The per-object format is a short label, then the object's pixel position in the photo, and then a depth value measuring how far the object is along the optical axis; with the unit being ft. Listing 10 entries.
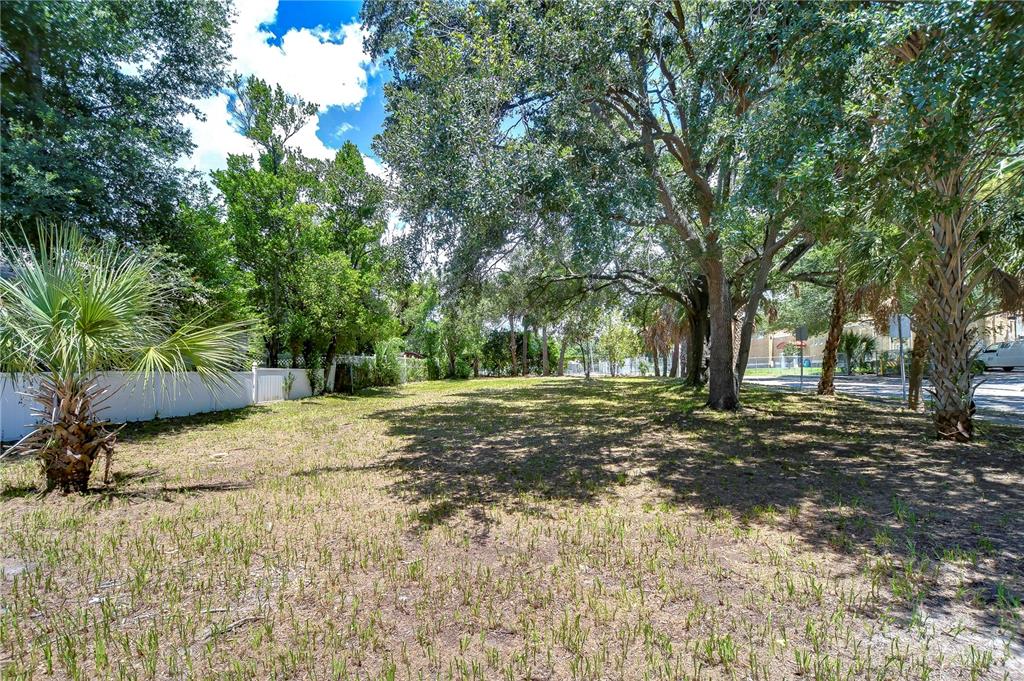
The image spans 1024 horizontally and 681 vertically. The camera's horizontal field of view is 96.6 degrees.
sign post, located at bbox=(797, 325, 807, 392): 54.60
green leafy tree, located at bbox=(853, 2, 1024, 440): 13.67
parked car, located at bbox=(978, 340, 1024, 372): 85.46
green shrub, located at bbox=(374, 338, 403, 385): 82.12
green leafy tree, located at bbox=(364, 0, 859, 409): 19.13
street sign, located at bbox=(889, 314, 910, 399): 35.42
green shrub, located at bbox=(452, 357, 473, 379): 120.26
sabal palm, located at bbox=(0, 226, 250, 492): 14.49
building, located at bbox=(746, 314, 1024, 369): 114.00
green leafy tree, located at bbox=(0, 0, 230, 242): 24.99
